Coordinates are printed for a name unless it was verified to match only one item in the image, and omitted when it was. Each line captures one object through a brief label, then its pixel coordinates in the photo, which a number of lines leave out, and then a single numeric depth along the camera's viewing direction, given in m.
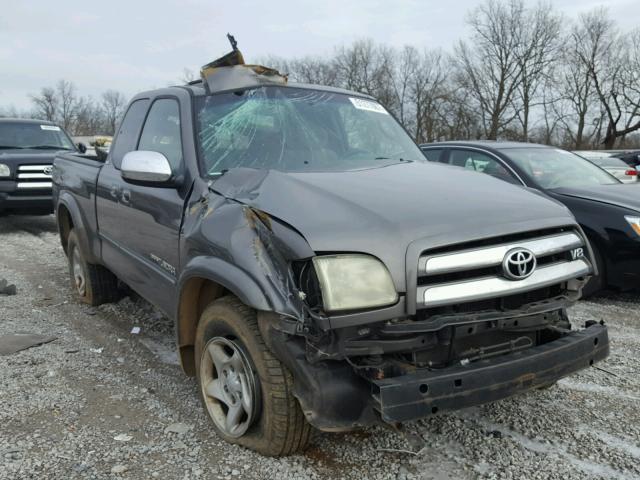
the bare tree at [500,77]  50.81
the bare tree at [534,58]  50.22
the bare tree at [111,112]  72.31
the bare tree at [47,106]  75.19
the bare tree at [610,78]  49.44
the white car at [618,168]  10.02
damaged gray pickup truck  2.23
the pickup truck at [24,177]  9.39
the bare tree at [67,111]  75.62
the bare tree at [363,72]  60.09
